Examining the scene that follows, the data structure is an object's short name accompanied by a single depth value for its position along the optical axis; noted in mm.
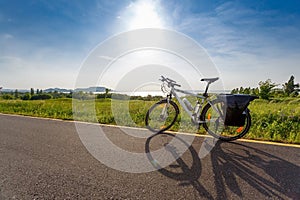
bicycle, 2887
